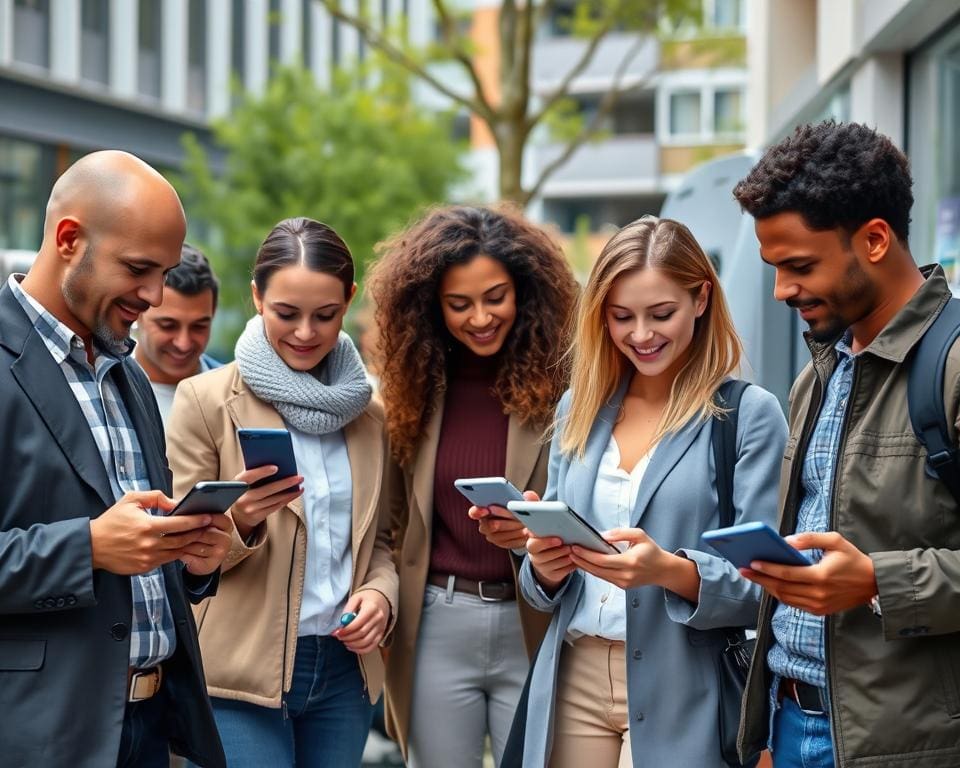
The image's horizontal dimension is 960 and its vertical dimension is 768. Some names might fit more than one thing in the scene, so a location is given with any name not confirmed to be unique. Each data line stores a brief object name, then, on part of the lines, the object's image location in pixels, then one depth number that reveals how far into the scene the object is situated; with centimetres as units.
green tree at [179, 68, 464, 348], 2288
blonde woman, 317
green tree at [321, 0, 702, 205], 1279
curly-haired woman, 388
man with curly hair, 252
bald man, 273
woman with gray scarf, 362
